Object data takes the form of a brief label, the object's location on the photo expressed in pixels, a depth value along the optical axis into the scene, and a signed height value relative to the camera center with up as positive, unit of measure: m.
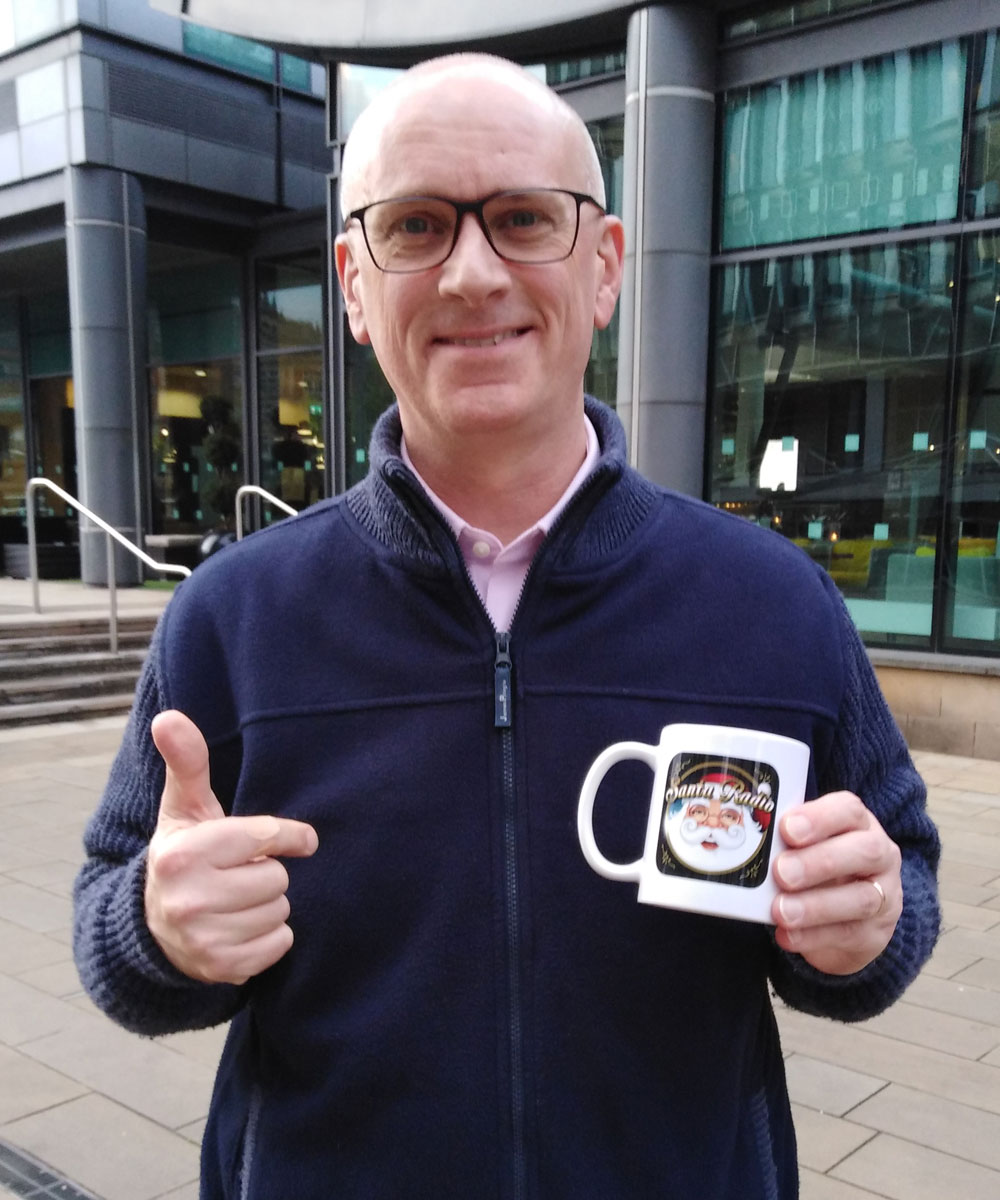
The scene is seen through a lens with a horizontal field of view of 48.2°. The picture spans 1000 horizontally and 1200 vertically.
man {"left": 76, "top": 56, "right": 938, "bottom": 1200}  1.29 -0.37
